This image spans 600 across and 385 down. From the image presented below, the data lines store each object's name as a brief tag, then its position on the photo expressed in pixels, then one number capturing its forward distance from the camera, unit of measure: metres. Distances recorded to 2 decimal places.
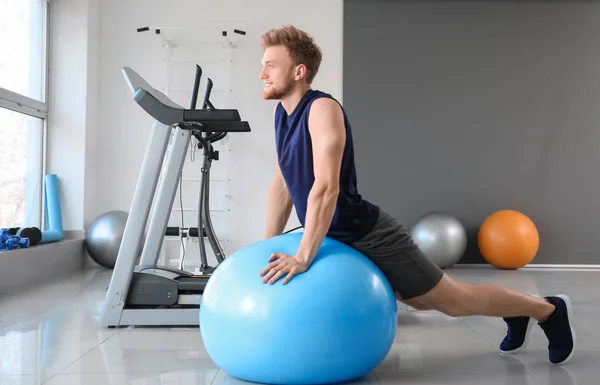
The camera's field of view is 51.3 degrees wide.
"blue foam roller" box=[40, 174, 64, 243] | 5.38
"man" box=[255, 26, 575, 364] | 1.90
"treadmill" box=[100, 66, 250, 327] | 2.95
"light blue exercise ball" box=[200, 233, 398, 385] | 1.79
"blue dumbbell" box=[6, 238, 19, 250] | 4.34
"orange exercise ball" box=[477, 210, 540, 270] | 5.55
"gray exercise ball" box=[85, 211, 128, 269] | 5.34
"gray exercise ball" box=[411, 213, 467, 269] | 5.49
